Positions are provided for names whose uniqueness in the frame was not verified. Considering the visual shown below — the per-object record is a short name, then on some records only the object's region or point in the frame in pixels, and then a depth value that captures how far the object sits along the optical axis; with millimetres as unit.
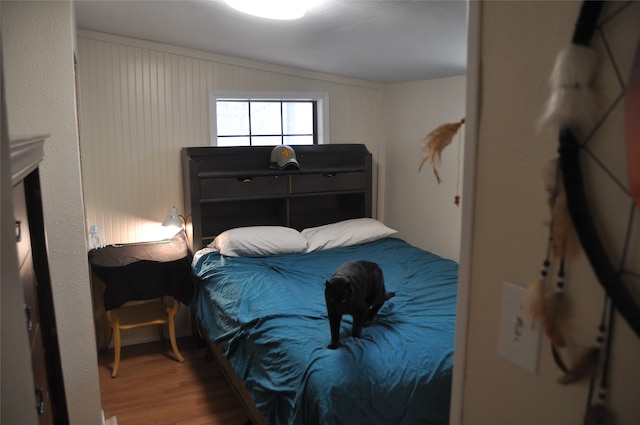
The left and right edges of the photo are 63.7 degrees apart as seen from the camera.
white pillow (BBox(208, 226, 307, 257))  3721
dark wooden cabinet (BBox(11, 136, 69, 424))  1460
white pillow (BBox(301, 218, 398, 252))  4066
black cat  2246
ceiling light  2561
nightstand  3443
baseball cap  4102
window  4289
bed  2057
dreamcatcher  684
